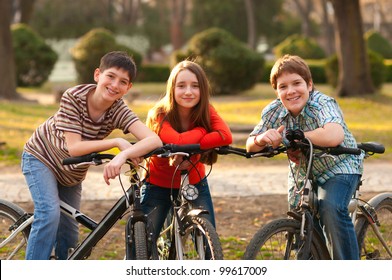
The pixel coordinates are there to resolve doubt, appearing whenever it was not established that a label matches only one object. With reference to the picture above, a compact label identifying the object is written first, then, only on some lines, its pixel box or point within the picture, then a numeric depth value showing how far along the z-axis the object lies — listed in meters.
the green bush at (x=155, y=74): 37.22
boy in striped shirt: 4.52
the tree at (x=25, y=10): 34.81
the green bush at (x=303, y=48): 35.86
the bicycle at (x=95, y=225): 4.20
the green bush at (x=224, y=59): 26.86
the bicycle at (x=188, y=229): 4.10
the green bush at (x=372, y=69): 25.23
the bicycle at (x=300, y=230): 4.16
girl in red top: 4.66
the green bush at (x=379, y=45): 40.72
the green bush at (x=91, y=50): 27.73
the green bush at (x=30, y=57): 29.11
